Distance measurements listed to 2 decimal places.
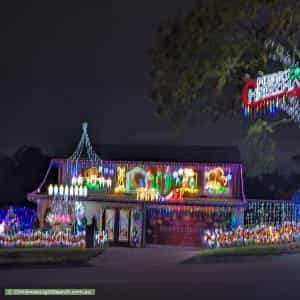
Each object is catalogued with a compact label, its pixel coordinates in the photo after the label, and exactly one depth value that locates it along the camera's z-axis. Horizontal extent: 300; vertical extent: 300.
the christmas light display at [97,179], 26.69
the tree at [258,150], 18.89
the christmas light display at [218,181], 25.94
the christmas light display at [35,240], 20.34
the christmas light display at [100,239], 22.50
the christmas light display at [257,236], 19.80
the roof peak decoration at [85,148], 27.14
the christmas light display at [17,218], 23.20
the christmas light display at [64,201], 26.12
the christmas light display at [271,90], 17.09
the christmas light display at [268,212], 23.78
